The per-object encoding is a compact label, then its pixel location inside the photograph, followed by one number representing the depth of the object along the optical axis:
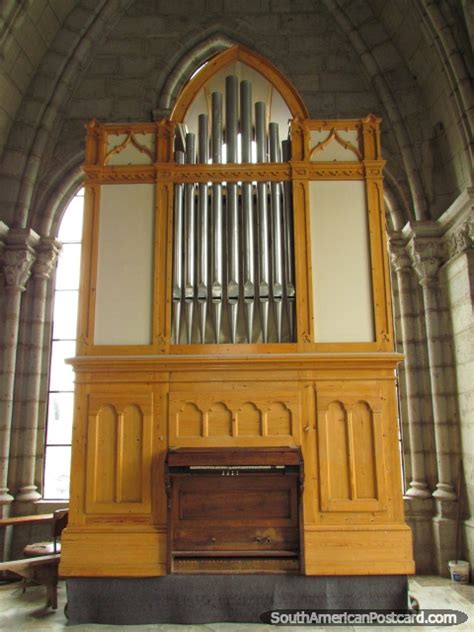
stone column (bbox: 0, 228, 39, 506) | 7.09
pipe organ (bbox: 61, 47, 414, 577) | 4.74
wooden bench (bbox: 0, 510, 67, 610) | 5.01
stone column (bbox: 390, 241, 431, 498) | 7.04
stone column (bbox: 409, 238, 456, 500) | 6.79
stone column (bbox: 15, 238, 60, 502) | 7.15
